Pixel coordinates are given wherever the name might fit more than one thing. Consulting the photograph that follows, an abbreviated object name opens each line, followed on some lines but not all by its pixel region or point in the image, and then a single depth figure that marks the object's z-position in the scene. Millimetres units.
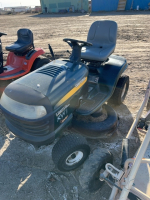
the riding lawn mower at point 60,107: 1827
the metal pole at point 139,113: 2195
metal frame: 1323
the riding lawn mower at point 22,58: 3918
